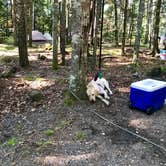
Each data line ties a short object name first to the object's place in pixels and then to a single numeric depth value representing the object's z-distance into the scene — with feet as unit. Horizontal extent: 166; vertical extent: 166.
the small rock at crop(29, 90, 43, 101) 14.83
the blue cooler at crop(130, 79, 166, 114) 12.87
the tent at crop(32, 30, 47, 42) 52.10
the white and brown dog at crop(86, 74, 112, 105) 13.86
